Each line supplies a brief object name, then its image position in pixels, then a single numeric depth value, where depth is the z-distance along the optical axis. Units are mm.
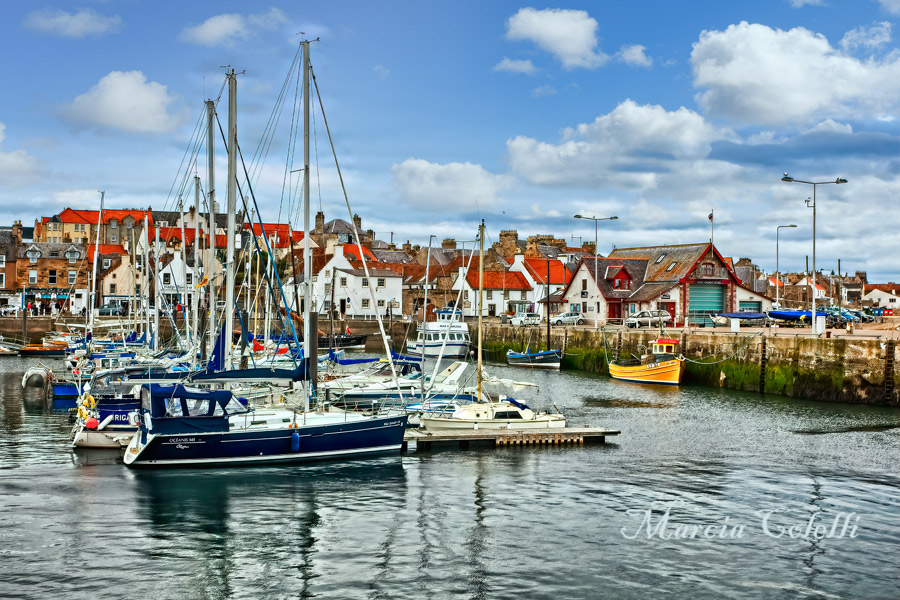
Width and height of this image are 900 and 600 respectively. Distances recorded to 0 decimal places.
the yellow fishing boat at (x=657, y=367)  55562
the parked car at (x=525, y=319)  86025
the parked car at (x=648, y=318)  73938
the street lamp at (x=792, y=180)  46906
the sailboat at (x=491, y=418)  33094
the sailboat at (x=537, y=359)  69250
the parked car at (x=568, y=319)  83688
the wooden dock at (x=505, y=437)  31938
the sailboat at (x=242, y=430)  27188
